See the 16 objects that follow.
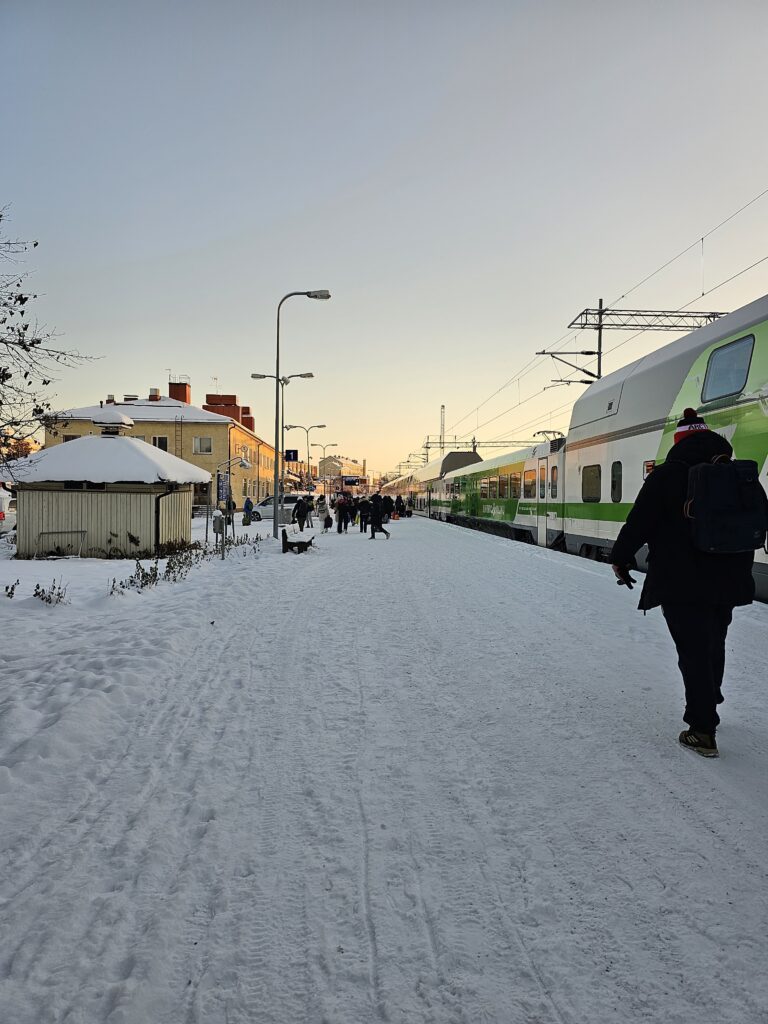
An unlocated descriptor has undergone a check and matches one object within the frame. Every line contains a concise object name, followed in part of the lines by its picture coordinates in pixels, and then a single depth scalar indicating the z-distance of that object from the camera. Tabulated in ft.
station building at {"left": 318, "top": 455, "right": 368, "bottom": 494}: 303.83
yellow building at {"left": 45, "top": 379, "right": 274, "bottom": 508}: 166.50
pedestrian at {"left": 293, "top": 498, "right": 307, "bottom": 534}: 79.47
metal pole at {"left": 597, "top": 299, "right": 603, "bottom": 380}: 79.56
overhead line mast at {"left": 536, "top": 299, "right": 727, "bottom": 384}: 70.49
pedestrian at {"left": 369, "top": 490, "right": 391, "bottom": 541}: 72.64
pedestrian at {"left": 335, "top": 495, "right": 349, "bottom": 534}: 90.85
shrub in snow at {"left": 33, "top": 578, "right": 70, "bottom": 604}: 28.58
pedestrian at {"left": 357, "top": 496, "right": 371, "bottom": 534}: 82.02
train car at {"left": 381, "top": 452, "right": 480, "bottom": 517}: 134.10
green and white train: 25.66
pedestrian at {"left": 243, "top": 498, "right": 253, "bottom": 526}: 108.68
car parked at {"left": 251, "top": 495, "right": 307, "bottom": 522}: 126.28
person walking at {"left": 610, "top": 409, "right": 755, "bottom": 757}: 11.82
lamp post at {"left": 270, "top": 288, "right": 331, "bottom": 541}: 68.64
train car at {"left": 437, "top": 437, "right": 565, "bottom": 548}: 55.93
